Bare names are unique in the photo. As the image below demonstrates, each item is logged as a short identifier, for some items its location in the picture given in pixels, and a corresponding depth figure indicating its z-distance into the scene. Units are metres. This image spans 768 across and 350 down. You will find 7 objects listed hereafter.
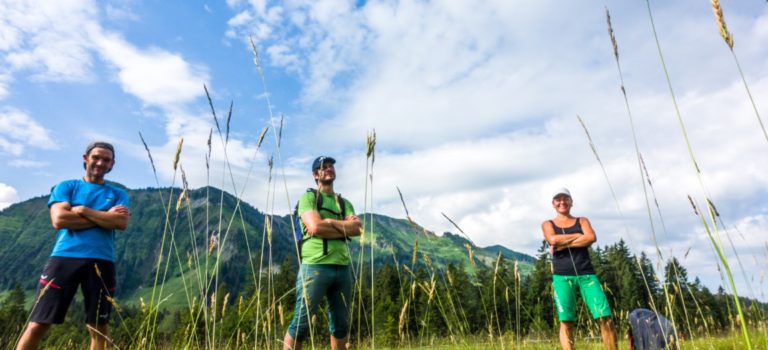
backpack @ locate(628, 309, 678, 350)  4.17
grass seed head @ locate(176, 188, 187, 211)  2.42
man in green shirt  3.53
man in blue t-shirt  3.10
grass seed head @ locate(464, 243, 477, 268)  2.81
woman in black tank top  4.42
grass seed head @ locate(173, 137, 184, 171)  2.29
